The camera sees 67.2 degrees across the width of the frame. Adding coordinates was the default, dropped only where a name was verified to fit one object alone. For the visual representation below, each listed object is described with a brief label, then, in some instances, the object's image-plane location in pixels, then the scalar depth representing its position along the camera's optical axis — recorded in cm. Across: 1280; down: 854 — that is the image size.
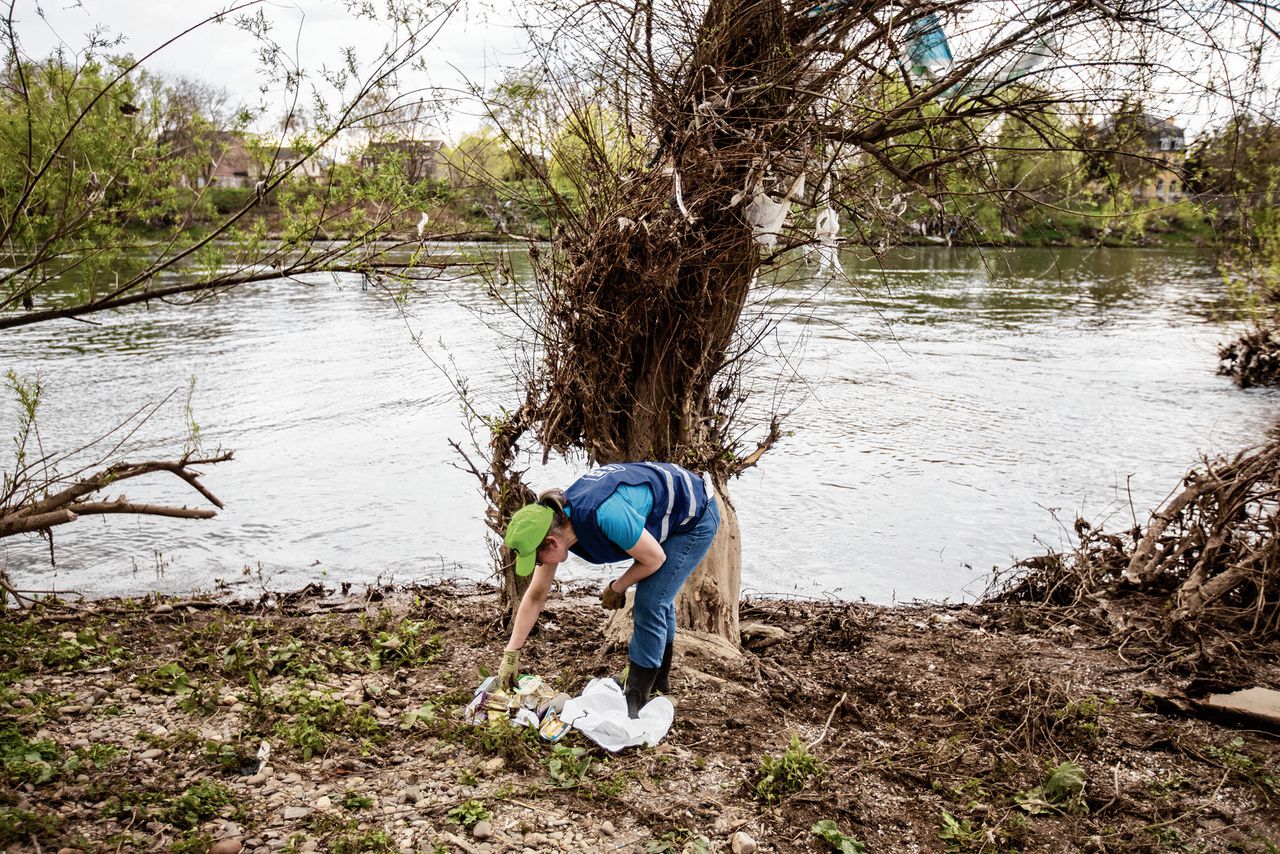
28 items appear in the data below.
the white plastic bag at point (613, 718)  437
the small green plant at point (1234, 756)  436
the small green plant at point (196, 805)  358
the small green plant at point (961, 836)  377
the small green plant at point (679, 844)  364
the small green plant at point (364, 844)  346
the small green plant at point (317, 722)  423
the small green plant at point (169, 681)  476
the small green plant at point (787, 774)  404
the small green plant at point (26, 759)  375
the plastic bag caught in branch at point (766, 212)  491
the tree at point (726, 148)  482
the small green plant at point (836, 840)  372
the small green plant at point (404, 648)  539
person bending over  411
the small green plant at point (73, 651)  504
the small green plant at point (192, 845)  337
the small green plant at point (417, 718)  448
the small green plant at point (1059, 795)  402
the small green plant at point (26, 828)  334
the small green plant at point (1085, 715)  465
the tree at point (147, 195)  470
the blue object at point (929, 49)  491
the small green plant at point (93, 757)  388
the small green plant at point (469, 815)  370
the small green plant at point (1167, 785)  418
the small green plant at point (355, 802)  378
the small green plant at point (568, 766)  404
